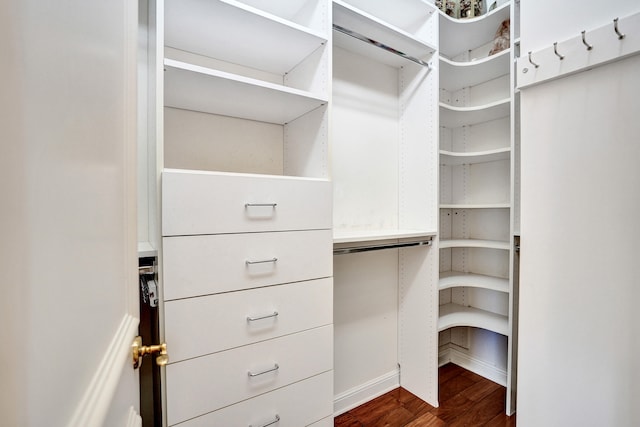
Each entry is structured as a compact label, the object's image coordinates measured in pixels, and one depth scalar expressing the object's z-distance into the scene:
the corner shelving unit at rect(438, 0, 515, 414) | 1.90
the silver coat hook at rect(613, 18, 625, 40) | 0.93
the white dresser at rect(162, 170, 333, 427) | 0.98
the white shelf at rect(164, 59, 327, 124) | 1.04
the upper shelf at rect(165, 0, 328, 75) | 1.07
